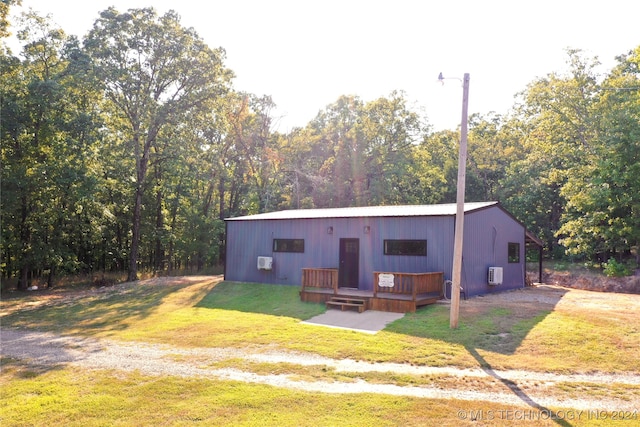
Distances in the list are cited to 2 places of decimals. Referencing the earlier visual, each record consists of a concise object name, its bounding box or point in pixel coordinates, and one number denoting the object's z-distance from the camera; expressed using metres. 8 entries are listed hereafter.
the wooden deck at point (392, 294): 12.05
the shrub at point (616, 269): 20.25
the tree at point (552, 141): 24.94
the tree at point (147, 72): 22.20
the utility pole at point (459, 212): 9.46
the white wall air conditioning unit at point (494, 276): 14.82
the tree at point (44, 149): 18.83
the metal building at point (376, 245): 13.83
